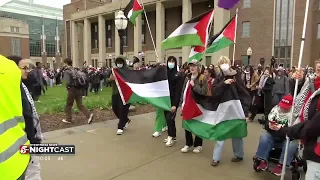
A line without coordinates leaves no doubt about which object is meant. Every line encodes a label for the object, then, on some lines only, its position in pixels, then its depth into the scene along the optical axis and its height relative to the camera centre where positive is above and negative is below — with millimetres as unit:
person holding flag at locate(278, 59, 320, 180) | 2650 -657
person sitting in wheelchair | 3979 -1119
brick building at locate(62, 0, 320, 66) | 35000 +4966
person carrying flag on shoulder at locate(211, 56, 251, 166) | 5004 -479
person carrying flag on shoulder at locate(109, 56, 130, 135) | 7258 -1203
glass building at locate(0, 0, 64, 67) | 96875 +12971
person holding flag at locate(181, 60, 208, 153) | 5512 -449
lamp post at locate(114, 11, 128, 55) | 9943 +1397
